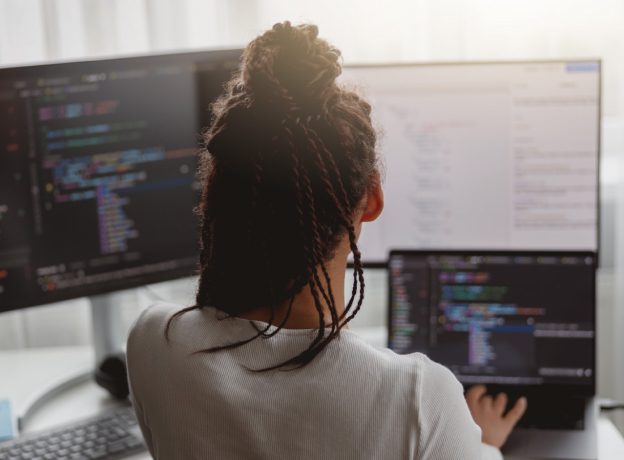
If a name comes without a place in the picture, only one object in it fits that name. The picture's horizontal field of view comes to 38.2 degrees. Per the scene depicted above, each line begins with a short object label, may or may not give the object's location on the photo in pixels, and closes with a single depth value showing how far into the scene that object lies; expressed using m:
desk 1.28
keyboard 1.19
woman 0.82
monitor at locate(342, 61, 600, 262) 1.49
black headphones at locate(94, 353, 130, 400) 1.41
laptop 1.34
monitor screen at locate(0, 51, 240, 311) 1.33
